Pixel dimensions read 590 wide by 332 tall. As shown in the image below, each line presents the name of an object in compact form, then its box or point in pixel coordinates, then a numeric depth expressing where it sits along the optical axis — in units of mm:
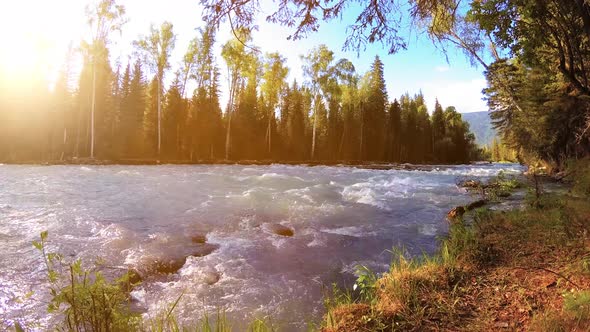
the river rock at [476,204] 9139
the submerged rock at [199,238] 6336
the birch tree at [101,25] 27723
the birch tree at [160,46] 29953
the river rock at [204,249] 5645
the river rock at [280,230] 7098
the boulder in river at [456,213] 8163
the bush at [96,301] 2182
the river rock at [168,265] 4918
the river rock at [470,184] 14164
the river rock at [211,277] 4595
